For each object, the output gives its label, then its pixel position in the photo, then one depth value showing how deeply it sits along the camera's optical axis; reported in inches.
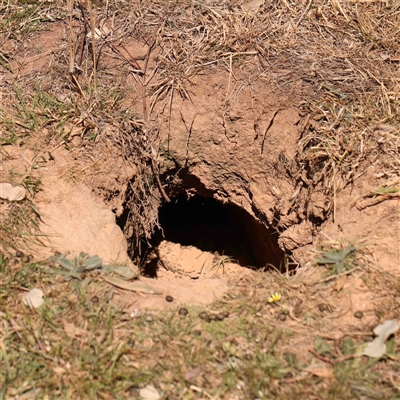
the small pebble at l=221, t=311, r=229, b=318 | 91.7
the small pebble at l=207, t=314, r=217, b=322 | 90.7
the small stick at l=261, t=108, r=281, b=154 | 130.4
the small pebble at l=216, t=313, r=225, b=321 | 90.8
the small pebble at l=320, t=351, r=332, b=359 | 84.3
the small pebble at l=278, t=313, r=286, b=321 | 90.6
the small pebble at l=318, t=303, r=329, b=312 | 91.4
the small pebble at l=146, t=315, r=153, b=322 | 89.7
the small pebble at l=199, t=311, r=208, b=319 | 90.7
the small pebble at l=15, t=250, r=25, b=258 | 97.9
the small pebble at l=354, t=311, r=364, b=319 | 89.4
